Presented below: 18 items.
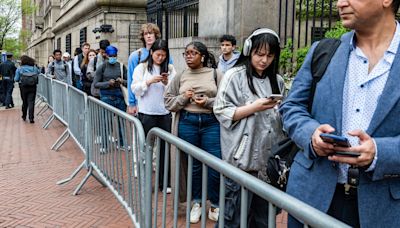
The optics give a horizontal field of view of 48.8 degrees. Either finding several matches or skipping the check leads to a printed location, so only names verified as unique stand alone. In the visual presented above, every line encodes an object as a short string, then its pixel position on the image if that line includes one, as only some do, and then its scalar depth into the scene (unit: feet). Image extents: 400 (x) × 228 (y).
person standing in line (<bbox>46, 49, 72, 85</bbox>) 42.04
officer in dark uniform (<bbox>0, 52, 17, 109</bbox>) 51.80
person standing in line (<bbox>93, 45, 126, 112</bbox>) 24.48
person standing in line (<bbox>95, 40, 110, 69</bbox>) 27.55
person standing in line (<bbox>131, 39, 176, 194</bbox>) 17.15
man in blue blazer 6.24
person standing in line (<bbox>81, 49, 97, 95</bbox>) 29.32
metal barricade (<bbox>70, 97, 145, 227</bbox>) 11.93
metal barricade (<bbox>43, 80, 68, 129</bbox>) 28.77
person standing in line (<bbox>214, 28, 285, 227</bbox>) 10.82
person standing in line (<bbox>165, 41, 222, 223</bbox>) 14.04
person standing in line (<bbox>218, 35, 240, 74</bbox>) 22.25
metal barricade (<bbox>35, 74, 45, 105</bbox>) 47.03
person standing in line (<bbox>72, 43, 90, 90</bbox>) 34.70
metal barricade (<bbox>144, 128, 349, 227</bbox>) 4.85
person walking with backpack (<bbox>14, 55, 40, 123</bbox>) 39.14
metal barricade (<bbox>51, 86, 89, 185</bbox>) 19.60
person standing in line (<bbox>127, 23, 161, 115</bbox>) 18.91
